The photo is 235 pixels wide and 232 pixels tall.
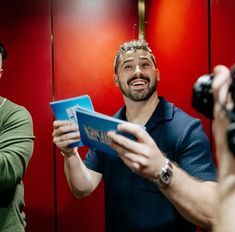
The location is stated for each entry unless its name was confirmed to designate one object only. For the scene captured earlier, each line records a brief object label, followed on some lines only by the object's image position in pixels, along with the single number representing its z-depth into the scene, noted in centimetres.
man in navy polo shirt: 92
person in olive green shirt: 138
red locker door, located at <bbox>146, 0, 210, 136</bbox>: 178
